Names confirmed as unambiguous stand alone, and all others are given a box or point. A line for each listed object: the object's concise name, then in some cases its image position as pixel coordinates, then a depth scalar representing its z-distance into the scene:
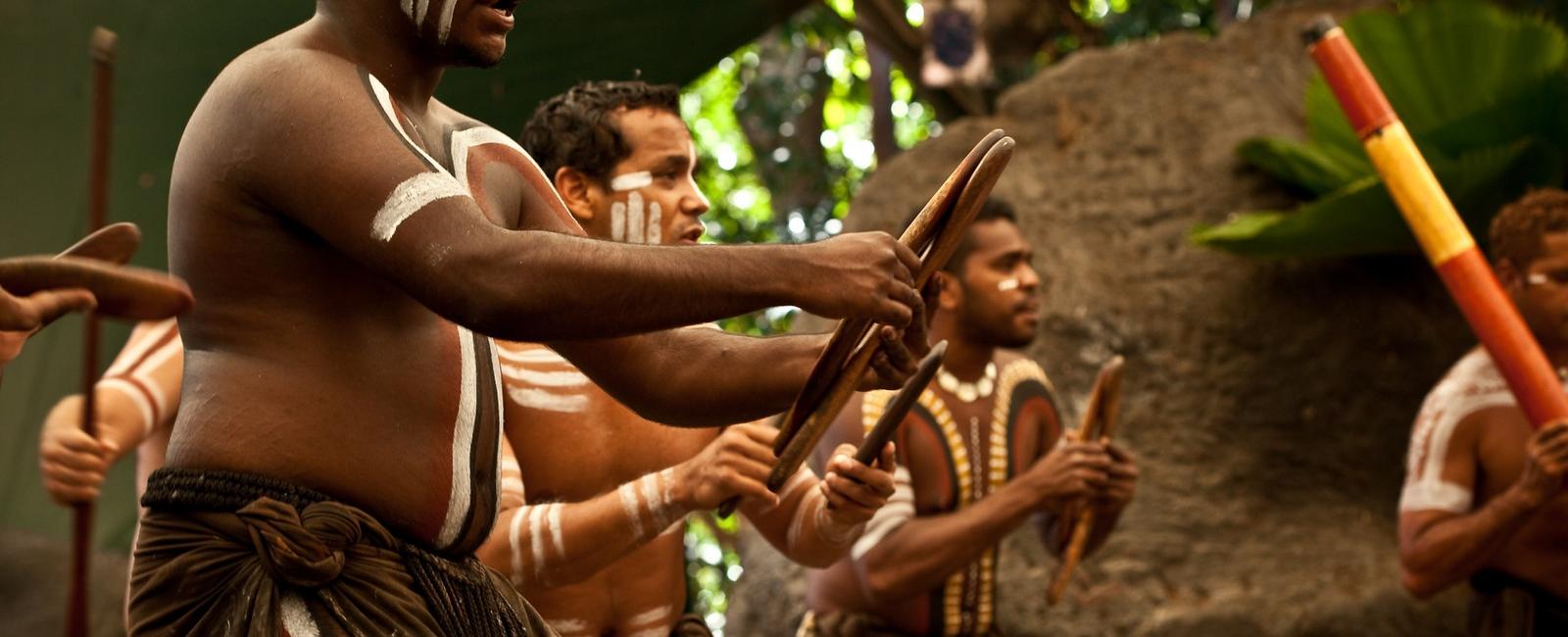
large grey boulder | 6.33
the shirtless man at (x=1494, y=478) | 4.82
